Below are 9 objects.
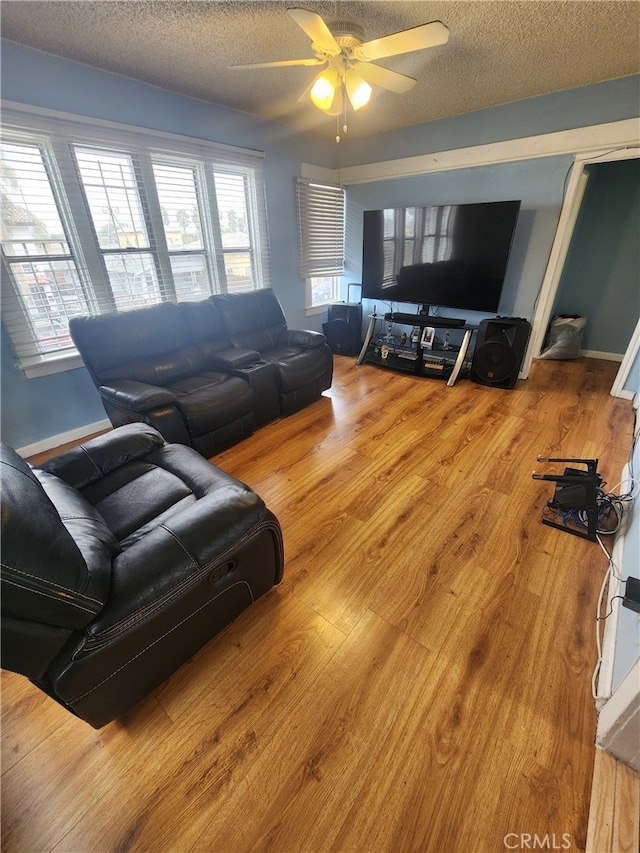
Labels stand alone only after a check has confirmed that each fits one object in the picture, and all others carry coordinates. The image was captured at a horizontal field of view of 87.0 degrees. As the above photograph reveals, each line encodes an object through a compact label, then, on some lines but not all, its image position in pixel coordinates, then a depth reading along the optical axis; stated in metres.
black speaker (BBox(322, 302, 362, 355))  4.28
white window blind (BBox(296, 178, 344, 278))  4.03
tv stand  3.58
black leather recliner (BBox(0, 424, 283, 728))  0.77
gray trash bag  4.03
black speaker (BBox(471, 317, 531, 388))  3.25
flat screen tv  3.17
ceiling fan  1.50
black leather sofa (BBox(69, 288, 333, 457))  2.26
